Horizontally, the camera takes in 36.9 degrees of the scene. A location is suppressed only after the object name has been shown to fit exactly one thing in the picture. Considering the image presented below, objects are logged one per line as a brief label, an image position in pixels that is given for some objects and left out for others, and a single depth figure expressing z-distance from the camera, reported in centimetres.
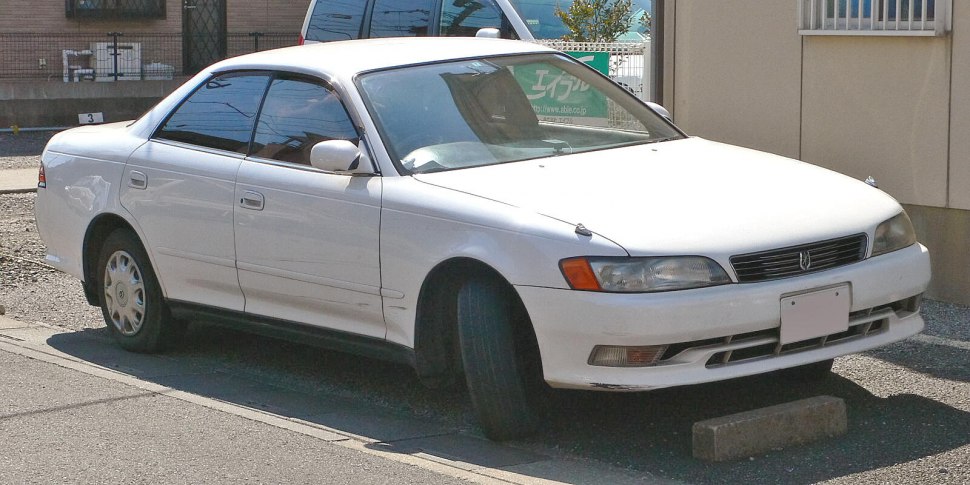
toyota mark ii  516
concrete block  516
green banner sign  661
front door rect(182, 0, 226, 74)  2483
